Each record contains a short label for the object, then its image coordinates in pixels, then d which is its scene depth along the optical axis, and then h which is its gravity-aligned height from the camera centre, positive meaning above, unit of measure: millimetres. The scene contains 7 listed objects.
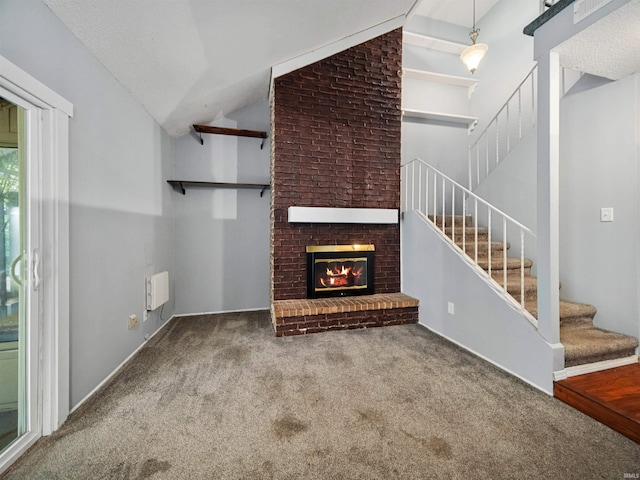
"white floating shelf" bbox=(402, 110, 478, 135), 4270 +2026
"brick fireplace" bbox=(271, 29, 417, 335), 3168 +879
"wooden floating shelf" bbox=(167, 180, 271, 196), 3388 +727
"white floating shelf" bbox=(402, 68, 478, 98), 4324 +2725
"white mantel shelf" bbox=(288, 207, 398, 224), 3092 +288
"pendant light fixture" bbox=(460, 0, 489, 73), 2867 +2028
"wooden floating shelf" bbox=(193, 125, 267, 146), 3484 +1448
